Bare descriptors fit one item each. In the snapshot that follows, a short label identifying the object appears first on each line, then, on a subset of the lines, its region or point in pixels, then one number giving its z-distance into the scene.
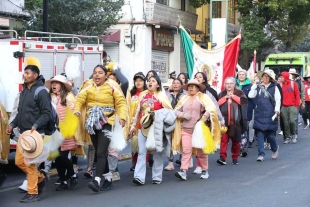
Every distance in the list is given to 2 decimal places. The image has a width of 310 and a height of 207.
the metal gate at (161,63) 31.36
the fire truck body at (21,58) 11.34
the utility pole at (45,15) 15.75
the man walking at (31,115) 9.09
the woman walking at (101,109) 9.78
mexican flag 18.95
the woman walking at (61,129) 10.05
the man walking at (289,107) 17.67
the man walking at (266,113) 13.70
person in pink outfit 11.10
